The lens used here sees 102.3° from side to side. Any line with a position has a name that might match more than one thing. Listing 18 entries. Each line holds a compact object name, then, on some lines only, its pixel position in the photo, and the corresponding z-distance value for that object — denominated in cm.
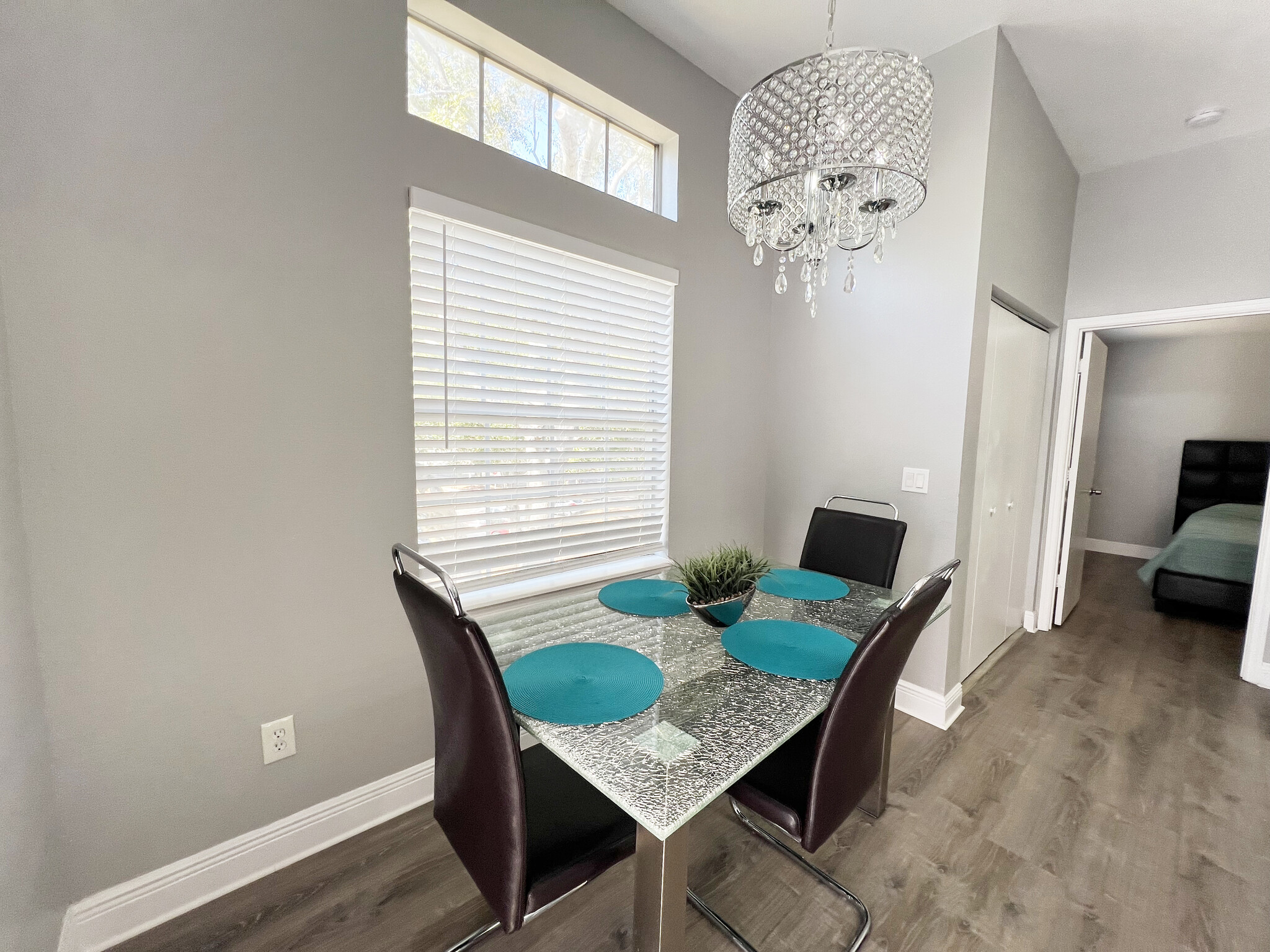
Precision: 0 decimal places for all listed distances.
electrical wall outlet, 142
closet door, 247
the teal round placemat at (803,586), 174
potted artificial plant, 138
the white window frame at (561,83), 164
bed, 347
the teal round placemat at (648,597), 159
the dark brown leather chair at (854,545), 200
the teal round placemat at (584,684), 103
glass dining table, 84
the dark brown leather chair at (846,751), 100
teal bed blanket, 347
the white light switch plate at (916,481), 227
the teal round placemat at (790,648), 122
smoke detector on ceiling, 242
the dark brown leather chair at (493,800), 86
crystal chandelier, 121
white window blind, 166
